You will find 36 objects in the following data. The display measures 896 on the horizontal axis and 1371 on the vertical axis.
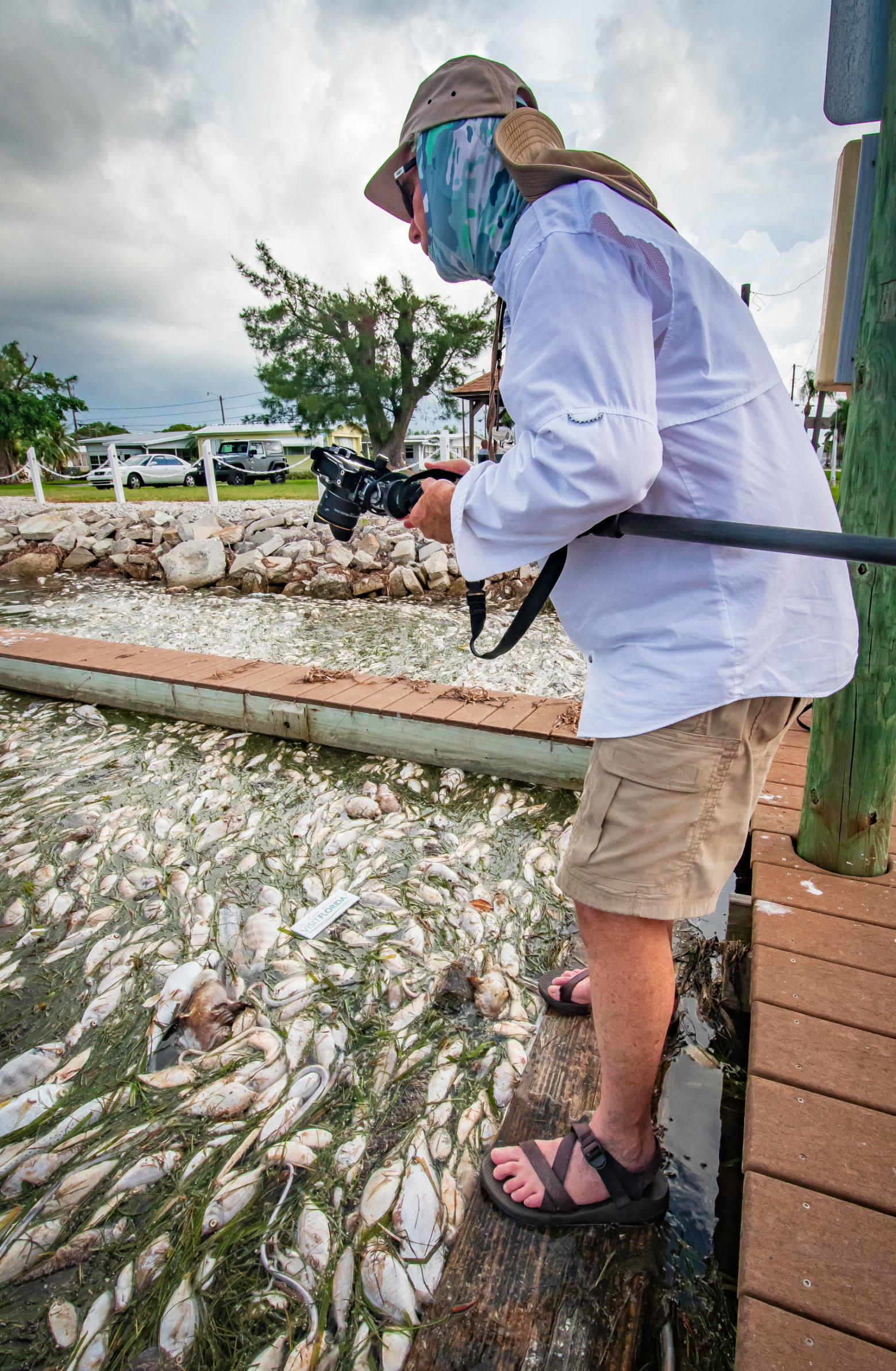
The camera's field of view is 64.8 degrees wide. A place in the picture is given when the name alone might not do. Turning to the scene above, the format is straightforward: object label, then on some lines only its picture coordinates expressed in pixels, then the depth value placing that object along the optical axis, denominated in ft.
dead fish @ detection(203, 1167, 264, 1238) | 4.40
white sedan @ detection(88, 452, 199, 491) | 76.18
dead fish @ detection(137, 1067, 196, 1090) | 5.46
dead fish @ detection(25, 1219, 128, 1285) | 4.21
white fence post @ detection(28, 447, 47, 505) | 42.90
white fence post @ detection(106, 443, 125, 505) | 42.34
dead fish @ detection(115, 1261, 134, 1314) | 4.00
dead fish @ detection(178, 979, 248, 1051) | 5.92
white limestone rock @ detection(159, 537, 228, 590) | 25.05
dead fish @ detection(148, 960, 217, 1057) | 5.99
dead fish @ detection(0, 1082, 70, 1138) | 5.15
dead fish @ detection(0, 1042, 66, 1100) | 5.46
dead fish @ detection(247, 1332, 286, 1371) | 3.68
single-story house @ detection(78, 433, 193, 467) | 129.49
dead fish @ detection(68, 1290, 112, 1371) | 3.75
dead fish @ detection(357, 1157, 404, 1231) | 4.43
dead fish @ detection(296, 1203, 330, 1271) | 4.21
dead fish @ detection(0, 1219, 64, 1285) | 4.20
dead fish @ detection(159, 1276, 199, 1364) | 3.78
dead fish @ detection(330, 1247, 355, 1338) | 3.93
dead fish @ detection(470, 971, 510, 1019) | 6.24
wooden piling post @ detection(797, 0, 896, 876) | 5.35
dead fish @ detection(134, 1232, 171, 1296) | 4.10
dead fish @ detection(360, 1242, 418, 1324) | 3.91
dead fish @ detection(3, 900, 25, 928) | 7.45
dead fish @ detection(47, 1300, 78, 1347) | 3.86
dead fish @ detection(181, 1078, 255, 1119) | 5.20
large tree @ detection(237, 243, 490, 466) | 70.85
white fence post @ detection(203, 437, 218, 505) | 41.34
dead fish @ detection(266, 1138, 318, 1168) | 4.80
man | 2.90
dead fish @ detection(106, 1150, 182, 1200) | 4.67
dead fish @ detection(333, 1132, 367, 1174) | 4.78
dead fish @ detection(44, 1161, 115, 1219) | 4.55
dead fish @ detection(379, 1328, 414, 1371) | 3.66
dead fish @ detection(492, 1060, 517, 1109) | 5.36
